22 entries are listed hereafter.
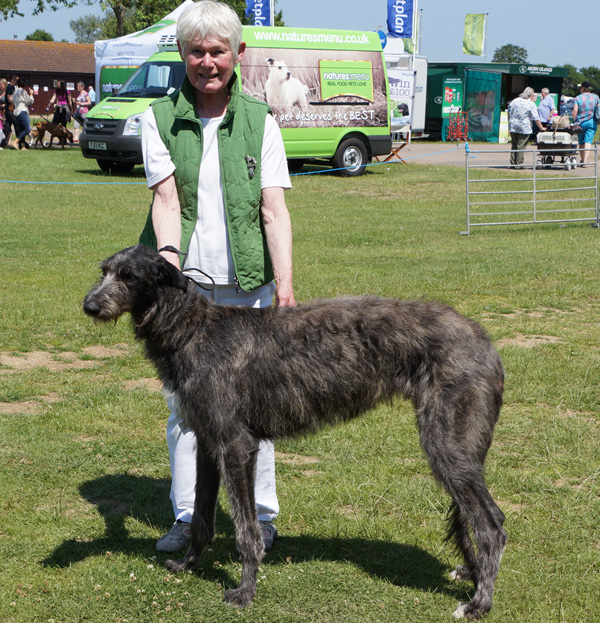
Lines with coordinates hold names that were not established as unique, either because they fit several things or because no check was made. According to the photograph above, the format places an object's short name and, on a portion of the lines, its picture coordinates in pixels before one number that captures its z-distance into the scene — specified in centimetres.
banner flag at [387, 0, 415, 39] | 3378
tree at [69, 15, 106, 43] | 15412
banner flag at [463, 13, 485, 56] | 4003
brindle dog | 352
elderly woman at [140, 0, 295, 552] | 389
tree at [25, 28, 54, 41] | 14738
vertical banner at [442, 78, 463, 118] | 3653
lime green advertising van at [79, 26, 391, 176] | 2016
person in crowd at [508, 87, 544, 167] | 2205
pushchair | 2347
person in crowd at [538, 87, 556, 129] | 2730
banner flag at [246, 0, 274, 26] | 3331
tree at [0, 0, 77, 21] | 3769
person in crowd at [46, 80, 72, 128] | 3281
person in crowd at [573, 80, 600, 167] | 2366
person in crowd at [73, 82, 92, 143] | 3298
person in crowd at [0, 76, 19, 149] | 2767
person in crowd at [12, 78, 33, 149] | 2711
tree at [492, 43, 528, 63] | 14725
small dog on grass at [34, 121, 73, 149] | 2888
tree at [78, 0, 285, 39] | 3727
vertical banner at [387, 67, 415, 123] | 3164
